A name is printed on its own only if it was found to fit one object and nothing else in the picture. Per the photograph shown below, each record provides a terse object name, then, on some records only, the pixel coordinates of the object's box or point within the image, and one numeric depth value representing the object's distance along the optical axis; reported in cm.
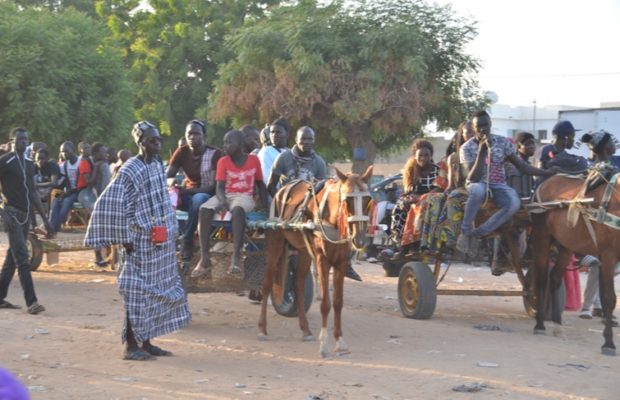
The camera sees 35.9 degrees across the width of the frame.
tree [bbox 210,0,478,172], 2978
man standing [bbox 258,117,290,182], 1170
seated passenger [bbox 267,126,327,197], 1071
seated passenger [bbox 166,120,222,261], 1080
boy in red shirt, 1035
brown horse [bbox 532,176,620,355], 1014
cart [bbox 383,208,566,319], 1164
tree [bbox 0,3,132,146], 3341
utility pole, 7440
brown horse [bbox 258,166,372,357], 882
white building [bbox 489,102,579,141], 7944
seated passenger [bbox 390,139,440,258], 1212
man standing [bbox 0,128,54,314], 1158
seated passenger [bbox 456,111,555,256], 1122
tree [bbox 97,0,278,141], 4369
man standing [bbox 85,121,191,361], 879
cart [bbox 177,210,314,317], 1066
